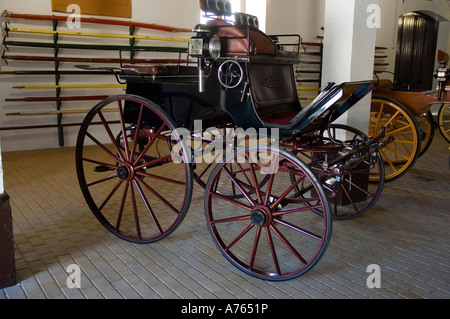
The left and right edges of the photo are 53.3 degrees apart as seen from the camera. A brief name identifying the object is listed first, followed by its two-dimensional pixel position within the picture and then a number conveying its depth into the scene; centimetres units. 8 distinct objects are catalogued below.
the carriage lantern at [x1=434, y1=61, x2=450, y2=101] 452
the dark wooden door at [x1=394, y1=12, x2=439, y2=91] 989
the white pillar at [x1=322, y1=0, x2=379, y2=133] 380
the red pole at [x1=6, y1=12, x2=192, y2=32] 566
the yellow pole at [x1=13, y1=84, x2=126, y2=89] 581
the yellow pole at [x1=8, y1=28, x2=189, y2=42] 565
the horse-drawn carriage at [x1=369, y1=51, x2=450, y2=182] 432
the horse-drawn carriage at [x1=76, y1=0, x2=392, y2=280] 258
